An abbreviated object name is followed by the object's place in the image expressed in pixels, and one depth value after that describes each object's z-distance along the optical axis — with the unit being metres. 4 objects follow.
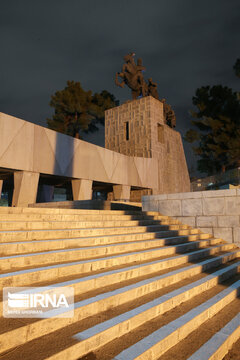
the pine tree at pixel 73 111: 31.89
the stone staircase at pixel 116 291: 2.11
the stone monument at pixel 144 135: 24.52
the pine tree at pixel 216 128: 29.23
